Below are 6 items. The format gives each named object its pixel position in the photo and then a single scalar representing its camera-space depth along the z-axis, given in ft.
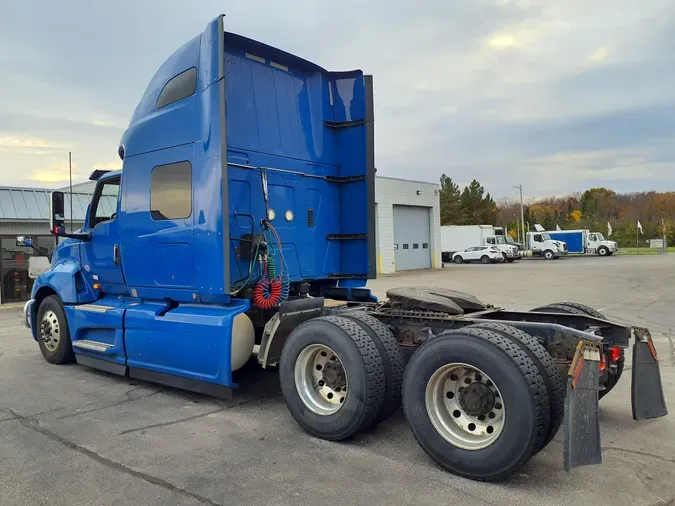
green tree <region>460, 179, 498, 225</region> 254.27
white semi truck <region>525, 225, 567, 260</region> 149.89
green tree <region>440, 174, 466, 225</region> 248.52
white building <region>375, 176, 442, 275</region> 98.78
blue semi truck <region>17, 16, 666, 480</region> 12.13
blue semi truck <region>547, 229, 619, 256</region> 154.25
